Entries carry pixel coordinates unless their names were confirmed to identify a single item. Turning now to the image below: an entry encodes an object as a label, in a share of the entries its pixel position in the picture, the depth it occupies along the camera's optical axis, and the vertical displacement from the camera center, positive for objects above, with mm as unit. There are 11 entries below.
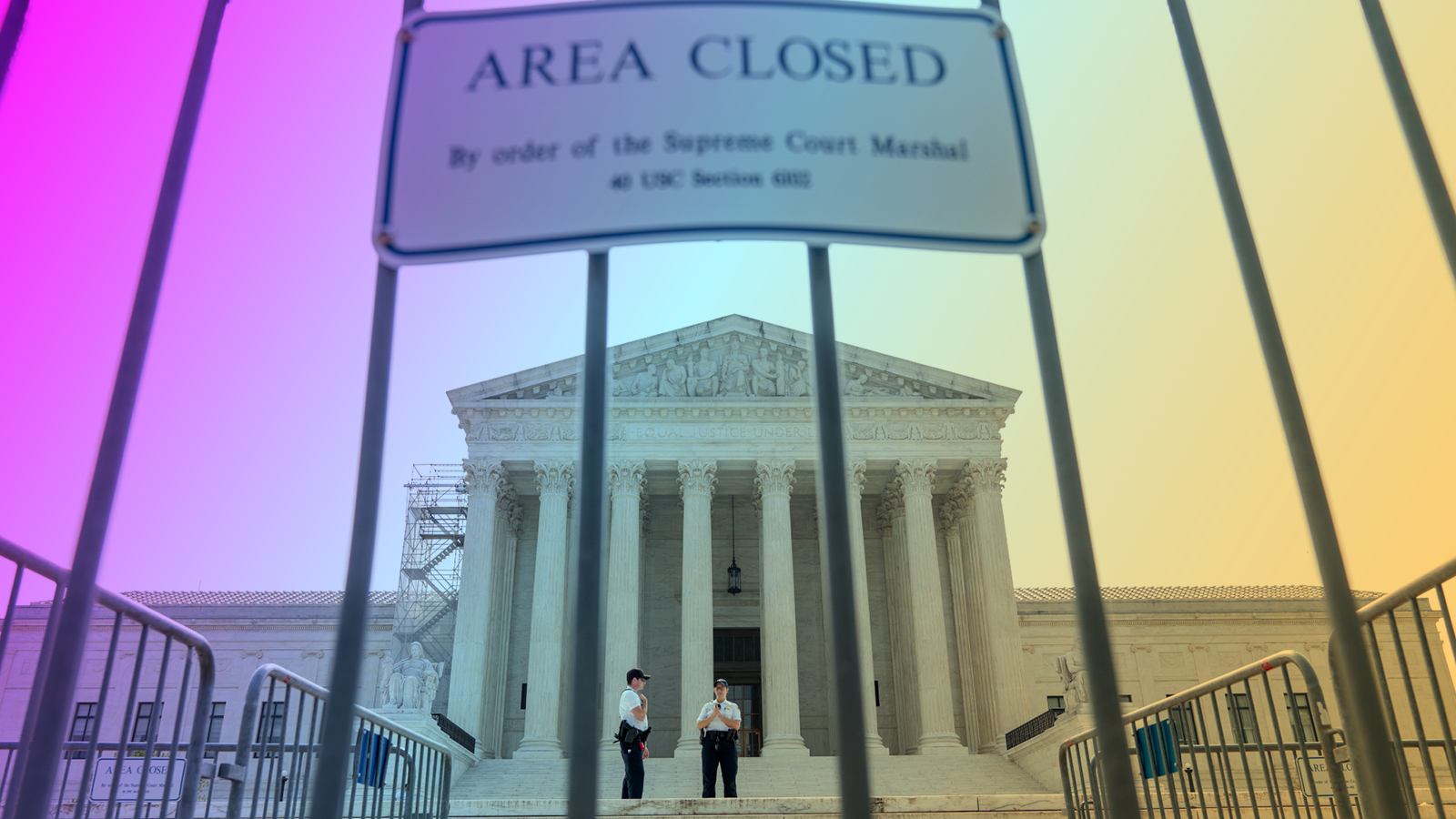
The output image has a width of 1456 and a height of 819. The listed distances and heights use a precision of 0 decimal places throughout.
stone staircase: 23938 +1590
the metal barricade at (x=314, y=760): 5797 +636
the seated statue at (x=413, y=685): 26141 +4074
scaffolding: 35469 +10004
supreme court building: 29062 +8375
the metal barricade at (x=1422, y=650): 4562 +784
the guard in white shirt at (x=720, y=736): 16427 +1736
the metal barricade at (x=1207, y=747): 5969 +559
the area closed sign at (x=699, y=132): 2785 +1834
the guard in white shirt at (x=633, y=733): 15266 +1692
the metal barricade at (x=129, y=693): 4250 +789
